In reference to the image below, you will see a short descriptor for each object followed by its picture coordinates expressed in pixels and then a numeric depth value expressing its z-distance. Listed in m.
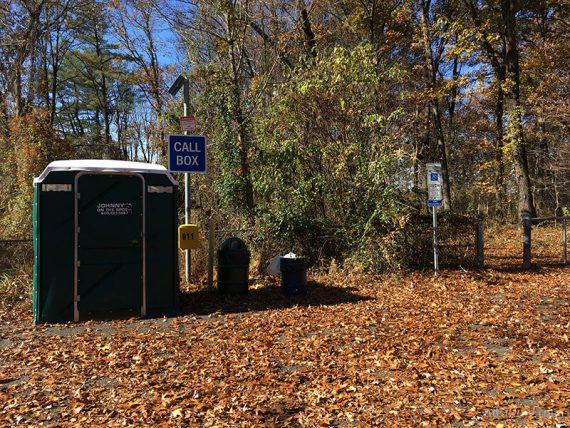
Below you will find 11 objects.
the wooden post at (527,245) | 11.45
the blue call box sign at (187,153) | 8.90
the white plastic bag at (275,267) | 9.77
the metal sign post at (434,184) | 9.95
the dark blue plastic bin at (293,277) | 9.02
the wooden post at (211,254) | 9.10
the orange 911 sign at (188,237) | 8.73
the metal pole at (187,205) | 9.56
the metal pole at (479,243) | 11.41
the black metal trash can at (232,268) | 8.90
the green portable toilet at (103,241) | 7.05
